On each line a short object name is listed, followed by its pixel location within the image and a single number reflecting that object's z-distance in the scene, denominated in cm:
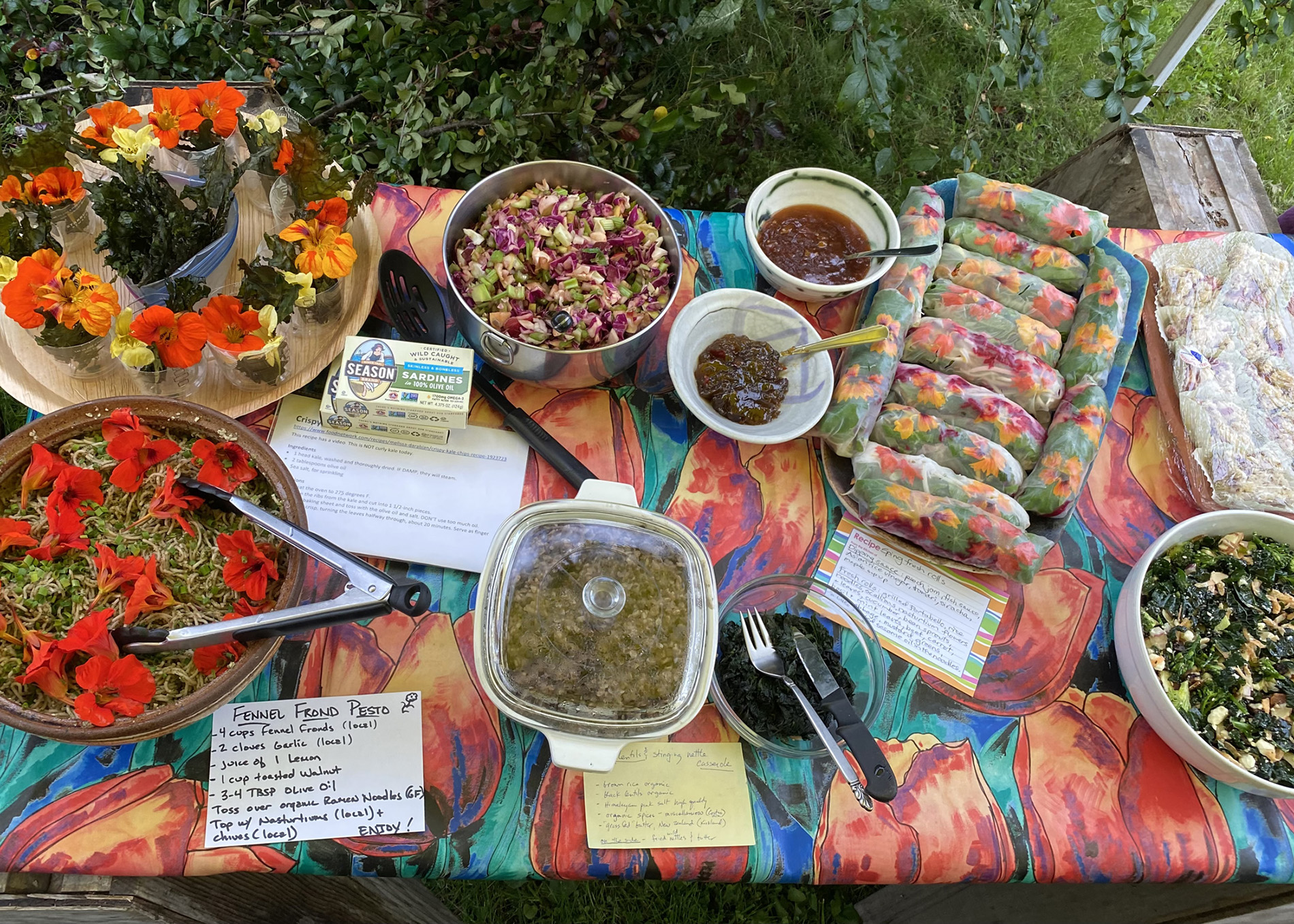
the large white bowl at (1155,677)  117
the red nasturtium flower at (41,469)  103
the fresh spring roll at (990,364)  144
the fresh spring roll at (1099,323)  147
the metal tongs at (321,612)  92
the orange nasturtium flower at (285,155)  125
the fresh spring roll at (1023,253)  157
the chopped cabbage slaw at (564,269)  128
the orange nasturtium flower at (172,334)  110
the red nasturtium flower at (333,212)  122
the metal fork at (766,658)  106
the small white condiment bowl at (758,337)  135
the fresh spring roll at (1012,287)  153
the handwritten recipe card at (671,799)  116
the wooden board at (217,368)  123
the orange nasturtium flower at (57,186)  118
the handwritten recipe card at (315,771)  110
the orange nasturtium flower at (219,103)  126
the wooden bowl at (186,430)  91
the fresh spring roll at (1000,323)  149
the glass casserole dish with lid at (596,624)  101
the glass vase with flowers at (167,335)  110
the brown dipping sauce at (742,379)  136
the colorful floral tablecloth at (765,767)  109
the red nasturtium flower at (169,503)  104
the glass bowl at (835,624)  123
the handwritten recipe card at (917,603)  132
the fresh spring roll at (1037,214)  158
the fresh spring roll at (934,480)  133
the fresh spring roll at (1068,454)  136
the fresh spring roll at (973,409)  140
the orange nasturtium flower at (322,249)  119
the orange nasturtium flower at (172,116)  122
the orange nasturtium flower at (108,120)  120
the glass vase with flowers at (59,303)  105
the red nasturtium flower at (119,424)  104
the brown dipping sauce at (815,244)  155
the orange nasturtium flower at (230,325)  112
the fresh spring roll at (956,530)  130
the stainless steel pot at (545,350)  124
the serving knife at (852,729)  98
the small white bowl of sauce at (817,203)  151
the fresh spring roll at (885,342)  137
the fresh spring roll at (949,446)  137
